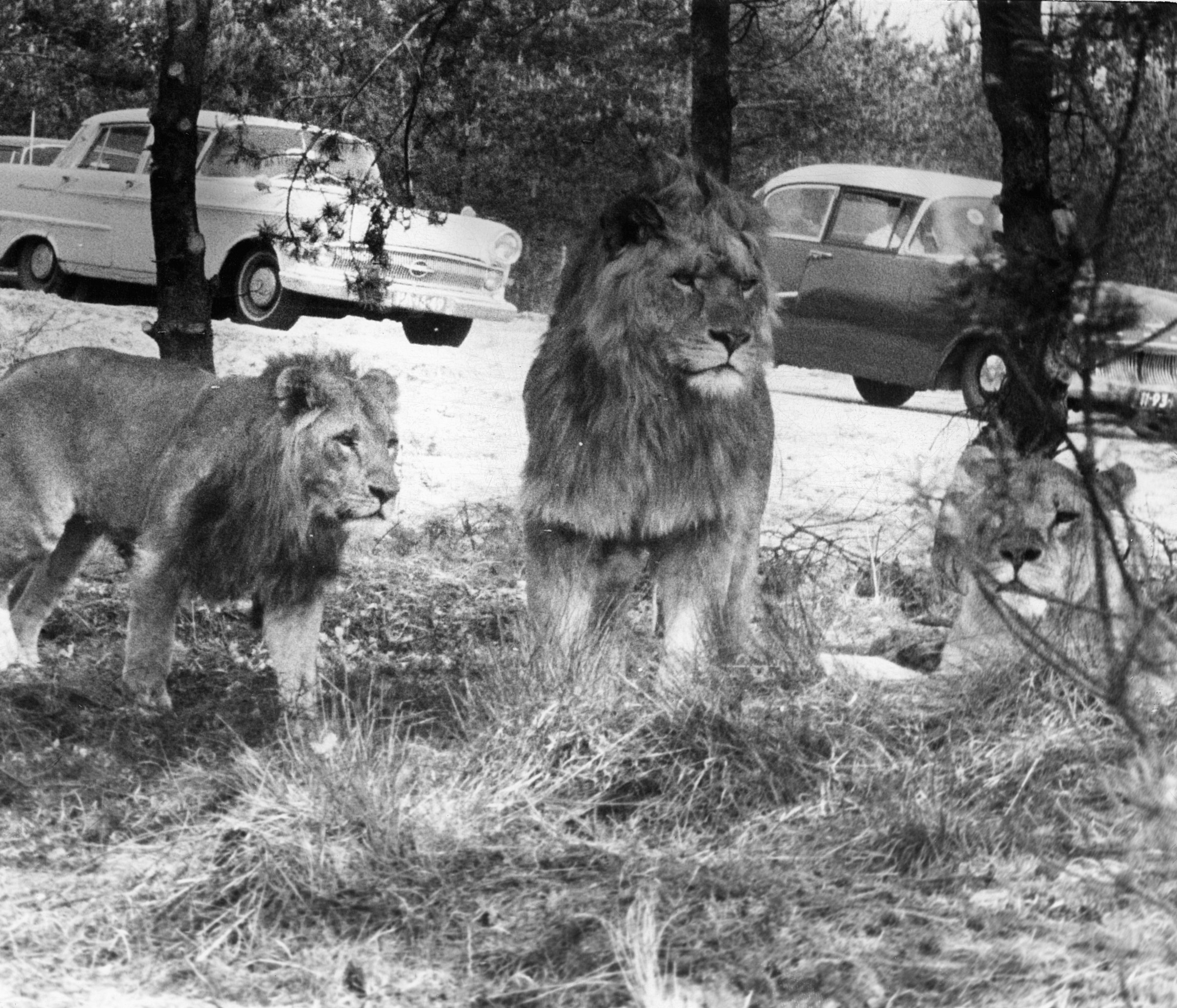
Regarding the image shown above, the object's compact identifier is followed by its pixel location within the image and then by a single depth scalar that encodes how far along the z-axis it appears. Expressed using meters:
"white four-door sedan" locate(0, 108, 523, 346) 9.07
